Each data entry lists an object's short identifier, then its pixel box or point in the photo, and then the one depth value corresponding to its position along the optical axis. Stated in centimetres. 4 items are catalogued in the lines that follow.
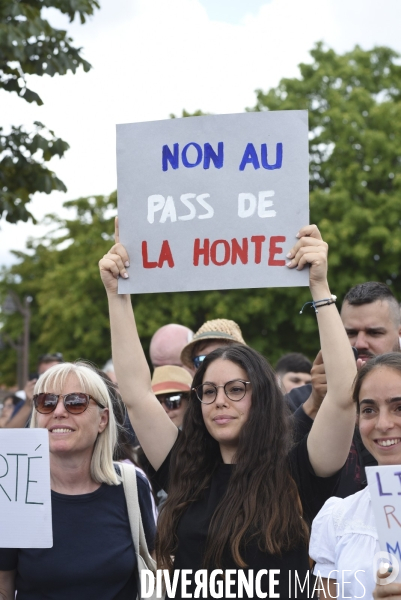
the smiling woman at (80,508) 330
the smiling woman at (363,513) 278
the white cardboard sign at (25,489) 320
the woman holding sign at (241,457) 306
